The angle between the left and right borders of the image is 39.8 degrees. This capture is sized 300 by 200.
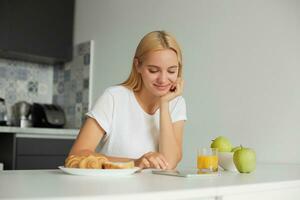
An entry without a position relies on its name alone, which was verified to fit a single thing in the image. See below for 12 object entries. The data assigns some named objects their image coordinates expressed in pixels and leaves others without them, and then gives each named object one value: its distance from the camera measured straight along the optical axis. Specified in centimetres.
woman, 156
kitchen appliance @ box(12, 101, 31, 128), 329
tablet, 114
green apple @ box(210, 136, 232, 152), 152
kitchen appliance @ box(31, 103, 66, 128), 328
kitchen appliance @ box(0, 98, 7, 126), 323
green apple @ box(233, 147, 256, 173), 134
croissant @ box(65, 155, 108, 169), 109
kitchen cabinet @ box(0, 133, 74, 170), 281
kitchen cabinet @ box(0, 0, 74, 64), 310
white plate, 104
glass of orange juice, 131
